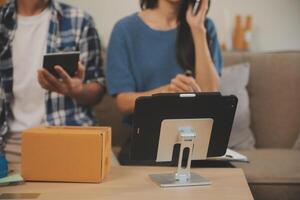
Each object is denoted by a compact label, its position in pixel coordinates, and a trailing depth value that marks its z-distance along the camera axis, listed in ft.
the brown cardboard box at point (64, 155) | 5.42
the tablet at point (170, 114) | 5.36
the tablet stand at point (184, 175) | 5.41
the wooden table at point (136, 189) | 5.19
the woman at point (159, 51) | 7.11
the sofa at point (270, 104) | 8.11
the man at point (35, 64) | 7.18
